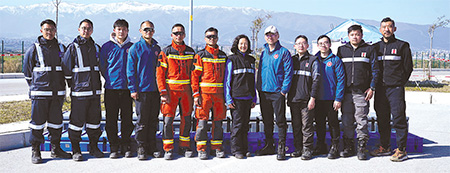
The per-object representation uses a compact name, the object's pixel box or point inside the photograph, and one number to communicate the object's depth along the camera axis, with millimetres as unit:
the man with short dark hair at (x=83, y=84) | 5391
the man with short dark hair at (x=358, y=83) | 5621
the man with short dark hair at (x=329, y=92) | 5641
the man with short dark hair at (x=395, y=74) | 5621
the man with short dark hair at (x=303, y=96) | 5617
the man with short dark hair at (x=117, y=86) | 5508
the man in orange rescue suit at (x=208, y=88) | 5562
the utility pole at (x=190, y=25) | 14813
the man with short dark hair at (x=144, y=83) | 5418
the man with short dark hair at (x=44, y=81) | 5281
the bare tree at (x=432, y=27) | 23956
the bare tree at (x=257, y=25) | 21209
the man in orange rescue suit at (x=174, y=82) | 5477
